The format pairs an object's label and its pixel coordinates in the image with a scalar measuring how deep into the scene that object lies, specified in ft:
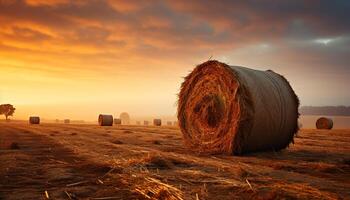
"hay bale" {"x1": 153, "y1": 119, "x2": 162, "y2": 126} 168.35
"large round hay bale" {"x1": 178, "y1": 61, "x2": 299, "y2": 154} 35.12
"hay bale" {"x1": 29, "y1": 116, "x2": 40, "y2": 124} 171.53
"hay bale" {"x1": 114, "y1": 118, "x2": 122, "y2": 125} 167.53
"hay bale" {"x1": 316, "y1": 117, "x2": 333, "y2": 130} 107.65
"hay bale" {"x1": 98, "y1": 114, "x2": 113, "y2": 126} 129.70
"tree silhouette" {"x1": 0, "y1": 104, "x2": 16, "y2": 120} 337.52
